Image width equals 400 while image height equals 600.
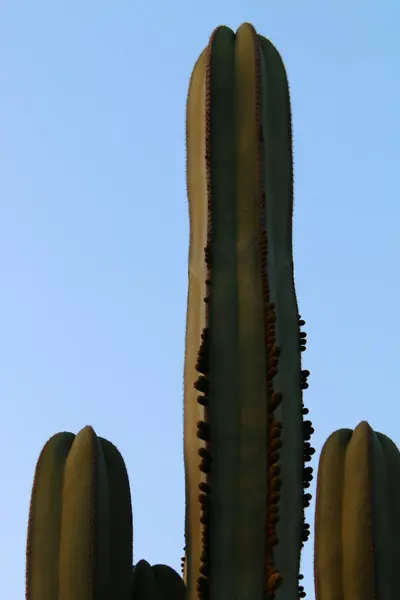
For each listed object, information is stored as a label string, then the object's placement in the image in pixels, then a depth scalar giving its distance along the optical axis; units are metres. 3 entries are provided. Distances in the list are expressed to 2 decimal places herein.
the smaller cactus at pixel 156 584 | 10.37
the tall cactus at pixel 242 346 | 10.11
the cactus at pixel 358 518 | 10.19
